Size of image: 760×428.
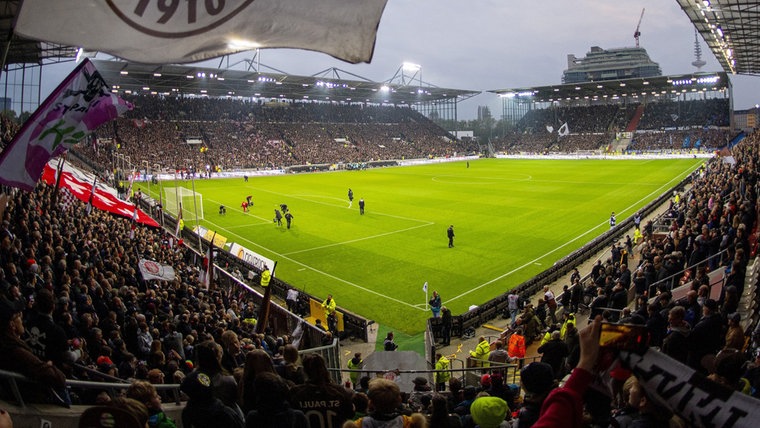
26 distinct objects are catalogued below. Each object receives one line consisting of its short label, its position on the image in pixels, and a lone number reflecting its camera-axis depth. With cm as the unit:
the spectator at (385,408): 387
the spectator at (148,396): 416
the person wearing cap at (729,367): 418
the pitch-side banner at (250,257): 2250
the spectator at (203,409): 366
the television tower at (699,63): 10137
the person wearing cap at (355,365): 1207
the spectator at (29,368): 446
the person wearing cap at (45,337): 579
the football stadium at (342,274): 388
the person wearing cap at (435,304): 1791
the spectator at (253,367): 447
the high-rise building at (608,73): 19312
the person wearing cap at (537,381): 335
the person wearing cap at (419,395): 666
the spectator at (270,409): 359
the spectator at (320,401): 422
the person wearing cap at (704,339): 586
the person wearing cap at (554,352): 479
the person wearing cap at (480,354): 1208
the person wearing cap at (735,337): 637
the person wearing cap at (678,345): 527
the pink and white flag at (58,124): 622
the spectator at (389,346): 1381
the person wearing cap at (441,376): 1152
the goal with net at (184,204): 3578
